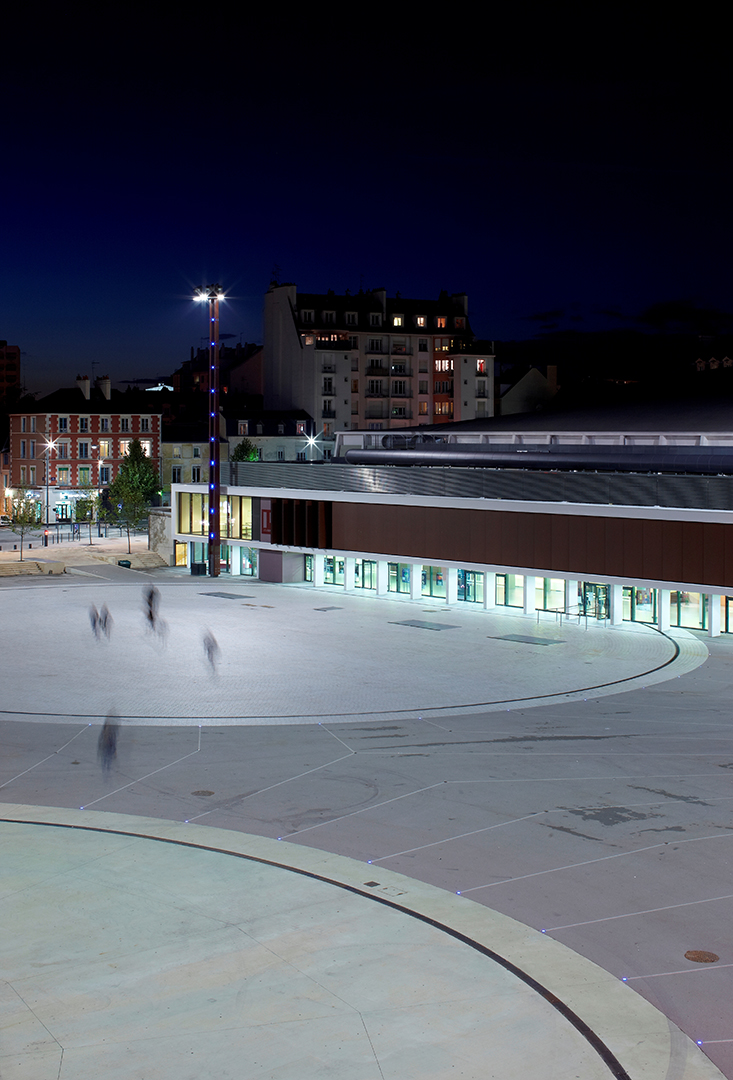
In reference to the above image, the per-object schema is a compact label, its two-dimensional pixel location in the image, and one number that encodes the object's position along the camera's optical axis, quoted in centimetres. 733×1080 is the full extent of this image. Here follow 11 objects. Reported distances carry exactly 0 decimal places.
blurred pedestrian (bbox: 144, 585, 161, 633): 4578
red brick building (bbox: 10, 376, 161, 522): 10738
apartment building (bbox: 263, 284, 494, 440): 11250
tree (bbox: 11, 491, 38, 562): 7838
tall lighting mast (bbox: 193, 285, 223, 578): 6334
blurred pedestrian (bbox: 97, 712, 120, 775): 2400
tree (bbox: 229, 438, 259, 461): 10362
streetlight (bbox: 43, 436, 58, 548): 10617
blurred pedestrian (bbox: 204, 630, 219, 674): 3682
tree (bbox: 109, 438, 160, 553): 8506
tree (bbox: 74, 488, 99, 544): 9919
